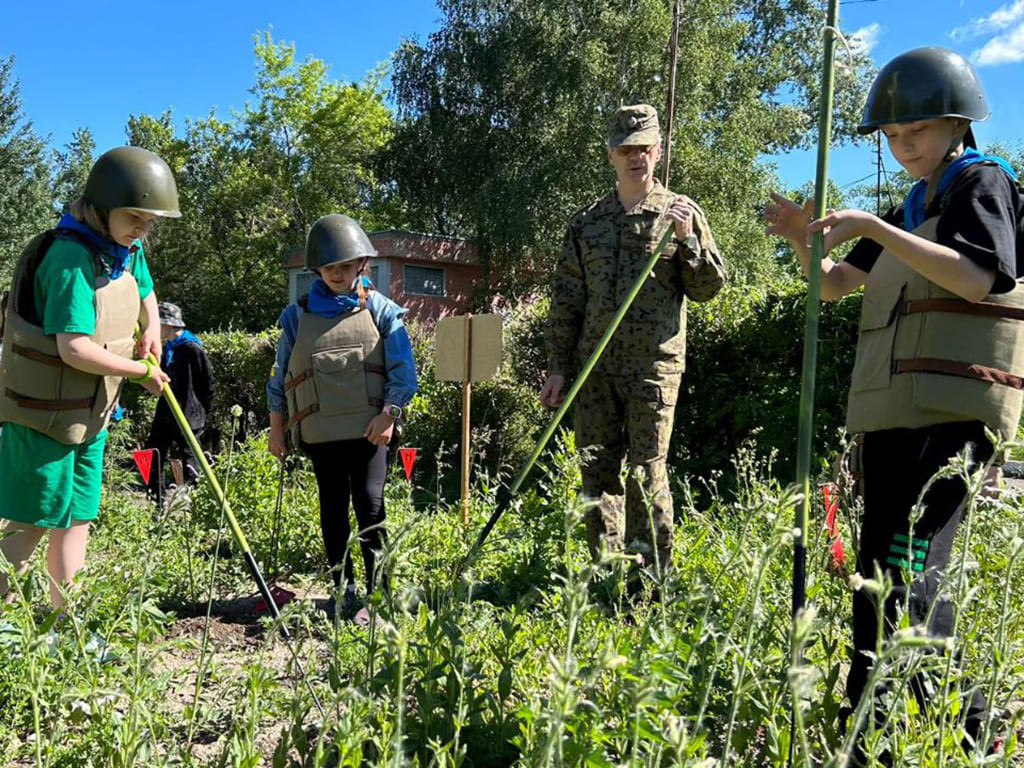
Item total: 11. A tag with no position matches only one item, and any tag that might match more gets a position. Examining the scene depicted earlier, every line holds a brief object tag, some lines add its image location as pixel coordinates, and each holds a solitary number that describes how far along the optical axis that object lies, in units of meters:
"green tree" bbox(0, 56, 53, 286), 33.16
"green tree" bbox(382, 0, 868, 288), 25.05
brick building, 26.42
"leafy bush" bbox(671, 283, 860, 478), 6.55
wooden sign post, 5.26
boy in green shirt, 2.90
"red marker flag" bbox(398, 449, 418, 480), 4.89
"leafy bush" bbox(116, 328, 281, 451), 12.47
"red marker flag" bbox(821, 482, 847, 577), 2.71
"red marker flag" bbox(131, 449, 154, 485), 5.57
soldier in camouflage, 3.79
